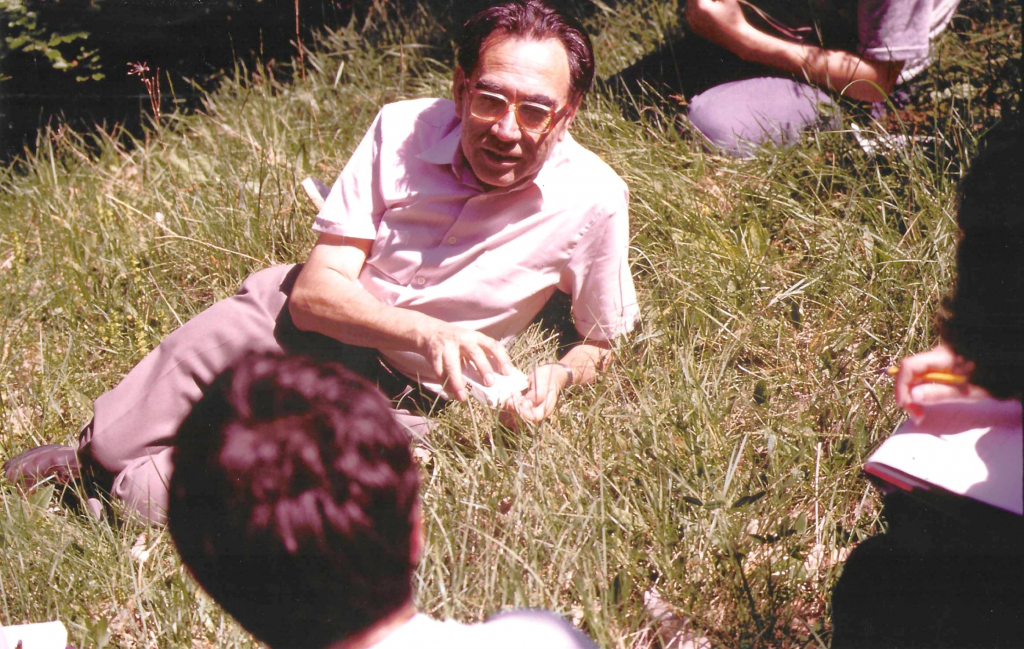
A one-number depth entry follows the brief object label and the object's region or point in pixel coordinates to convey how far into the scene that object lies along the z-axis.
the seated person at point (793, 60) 3.13
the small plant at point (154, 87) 3.36
